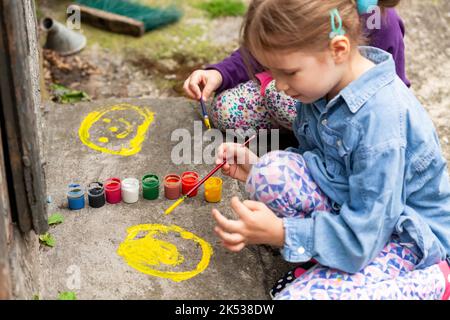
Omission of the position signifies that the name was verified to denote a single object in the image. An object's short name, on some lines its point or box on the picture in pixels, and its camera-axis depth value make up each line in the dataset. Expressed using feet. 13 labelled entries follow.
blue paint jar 7.43
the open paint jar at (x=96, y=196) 7.47
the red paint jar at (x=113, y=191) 7.55
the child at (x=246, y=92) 8.46
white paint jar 7.57
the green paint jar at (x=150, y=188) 7.65
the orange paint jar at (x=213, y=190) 7.66
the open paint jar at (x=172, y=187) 7.68
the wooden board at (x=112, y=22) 12.98
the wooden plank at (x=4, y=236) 4.99
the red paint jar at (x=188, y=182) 7.78
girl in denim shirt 5.77
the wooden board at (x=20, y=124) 5.24
